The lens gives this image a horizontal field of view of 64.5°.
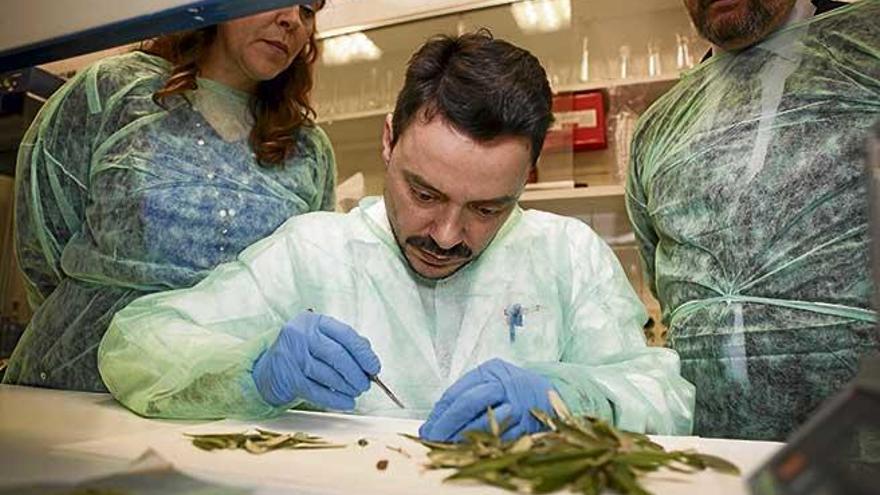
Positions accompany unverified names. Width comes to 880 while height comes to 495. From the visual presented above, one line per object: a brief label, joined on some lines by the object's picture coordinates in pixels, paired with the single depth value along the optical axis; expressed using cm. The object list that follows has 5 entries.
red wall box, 248
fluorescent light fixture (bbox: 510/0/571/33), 233
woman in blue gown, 139
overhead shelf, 246
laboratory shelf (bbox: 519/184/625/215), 233
